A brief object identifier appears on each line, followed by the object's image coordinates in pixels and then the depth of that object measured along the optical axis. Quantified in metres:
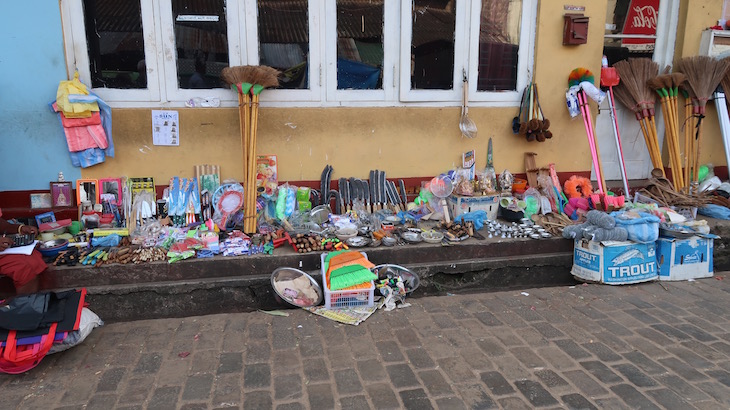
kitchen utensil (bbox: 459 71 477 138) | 6.16
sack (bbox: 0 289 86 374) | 3.43
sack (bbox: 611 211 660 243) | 5.17
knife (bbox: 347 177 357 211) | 6.04
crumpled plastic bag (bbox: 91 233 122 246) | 4.96
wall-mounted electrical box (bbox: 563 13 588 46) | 6.10
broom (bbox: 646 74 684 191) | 6.69
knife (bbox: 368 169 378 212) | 6.10
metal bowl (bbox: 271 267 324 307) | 4.60
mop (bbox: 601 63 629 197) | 6.58
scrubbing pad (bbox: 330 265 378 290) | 4.50
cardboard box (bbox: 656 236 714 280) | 5.30
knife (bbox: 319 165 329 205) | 5.95
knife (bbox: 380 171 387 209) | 6.15
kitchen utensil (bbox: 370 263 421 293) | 4.93
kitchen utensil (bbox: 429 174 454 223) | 6.07
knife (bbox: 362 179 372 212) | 6.06
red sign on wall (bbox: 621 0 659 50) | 6.90
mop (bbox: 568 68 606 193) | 6.27
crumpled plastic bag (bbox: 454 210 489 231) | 5.80
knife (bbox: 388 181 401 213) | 6.17
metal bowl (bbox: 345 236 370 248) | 5.13
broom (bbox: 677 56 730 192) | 6.56
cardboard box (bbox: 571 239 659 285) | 5.16
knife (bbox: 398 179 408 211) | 6.25
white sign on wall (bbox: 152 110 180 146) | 5.48
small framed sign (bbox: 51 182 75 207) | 5.31
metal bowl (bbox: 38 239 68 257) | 4.71
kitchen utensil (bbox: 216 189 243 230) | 5.55
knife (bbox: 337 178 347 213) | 6.01
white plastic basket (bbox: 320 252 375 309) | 4.52
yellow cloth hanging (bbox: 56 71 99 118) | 5.07
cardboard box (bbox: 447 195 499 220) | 6.01
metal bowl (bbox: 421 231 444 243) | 5.30
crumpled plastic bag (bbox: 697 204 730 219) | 6.27
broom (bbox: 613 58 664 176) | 6.73
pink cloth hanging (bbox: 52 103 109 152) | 5.21
